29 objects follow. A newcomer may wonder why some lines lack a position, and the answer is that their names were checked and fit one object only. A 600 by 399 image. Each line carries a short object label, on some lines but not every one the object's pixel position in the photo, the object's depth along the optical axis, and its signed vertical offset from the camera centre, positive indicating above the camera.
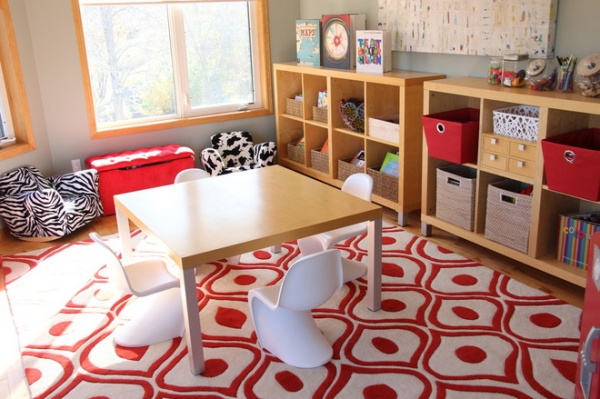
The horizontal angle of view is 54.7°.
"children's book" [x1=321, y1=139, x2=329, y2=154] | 4.97 -1.03
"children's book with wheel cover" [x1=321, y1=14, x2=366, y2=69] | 4.53 -0.12
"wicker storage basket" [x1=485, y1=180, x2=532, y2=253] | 3.19 -1.09
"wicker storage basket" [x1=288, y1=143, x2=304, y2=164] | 5.29 -1.14
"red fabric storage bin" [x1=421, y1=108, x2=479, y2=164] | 3.43 -0.70
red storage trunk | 4.57 -1.06
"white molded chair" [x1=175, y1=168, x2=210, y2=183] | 3.58 -0.87
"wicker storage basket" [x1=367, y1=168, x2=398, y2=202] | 4.11 -1.13
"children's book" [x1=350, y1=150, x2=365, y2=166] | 4.58 -1.04
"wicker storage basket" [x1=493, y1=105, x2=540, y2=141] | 3.11 -0.56
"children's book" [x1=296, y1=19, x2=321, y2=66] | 4.90 -0.14
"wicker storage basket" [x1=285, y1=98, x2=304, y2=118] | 5.17 -0.72
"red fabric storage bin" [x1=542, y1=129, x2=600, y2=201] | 2.72 -0.70
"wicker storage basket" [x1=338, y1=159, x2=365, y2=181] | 4.49 -1.11
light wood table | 2.45 -0.86
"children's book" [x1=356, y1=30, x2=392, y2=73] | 4.20 -0.21
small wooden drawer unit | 3.11 -0.74
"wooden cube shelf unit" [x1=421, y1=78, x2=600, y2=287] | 2.96 -0.76
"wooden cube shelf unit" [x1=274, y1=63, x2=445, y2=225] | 3.91 -0.78
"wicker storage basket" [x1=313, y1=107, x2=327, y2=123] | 4.81 -0.73
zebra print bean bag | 3.99 -1.15
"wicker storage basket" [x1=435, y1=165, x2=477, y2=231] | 3.55 -1.09
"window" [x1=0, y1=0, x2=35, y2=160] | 4.17 -0.46
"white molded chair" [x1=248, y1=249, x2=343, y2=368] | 2.34 -1.23
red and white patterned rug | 2.42 -1.44
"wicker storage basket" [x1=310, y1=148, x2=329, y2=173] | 4.90 -1.13
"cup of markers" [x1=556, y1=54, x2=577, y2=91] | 3.02 -0.30
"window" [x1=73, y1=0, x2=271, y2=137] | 4.83 -0.27
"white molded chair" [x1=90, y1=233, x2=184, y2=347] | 2.71 -1.33
